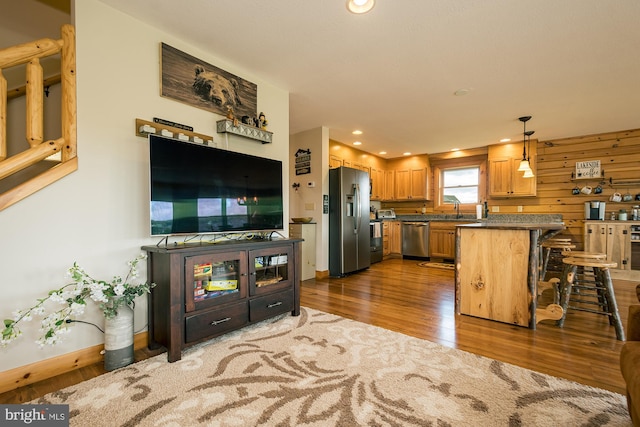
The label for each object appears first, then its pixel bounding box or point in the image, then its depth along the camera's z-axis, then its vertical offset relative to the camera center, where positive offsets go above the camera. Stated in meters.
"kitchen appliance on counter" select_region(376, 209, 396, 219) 7.06 -0.04
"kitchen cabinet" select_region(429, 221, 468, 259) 6.16 -0.60
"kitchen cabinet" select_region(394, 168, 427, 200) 6.87 +0.70
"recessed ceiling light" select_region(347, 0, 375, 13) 1.94 +1.45
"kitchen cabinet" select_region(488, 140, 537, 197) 5.55 +0.80
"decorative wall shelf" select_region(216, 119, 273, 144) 2.65 +0.83
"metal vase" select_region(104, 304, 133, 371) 1.88 -0.85
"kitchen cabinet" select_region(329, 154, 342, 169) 5.51 +1.03
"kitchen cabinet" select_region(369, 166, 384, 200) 6.84 +0.73
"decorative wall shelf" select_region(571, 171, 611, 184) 5.11 +0.59
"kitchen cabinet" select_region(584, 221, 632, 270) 4.54 -0.50
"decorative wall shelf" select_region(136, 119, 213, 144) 2.18 +0.69
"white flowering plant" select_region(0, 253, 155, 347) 1.62 -0.56
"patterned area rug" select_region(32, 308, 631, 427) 1.40 -1.03
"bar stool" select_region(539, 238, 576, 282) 3.93 -0.79
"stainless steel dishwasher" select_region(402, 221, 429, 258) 6.45 -0.63
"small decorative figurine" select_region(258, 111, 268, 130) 3.05 +1.00
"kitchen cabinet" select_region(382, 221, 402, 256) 6.68 -0.64
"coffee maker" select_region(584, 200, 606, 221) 4.95 +0.00
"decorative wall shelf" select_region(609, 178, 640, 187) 4.89 +0.48
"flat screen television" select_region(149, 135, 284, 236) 2.08 +0.21
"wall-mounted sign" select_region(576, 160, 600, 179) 5.14 +0.76
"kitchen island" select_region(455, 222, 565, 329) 2.57 -0.60
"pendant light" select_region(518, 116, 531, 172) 4.27 +0.78
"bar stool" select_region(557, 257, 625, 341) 2.41 -0.70
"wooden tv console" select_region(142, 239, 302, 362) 1.96 -0.60
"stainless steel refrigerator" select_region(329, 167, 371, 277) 4.71 -0.16
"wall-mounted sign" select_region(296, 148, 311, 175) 4.90 +0.92
